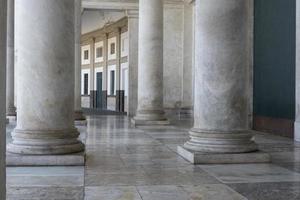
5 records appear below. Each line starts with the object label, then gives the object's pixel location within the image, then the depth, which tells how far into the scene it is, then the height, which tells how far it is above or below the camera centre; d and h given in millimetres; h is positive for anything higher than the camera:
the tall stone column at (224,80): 11336 +351
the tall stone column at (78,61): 25998 +1751
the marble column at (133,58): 35312 +2606
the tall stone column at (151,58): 24109 +1786
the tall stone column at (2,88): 4199 +50
